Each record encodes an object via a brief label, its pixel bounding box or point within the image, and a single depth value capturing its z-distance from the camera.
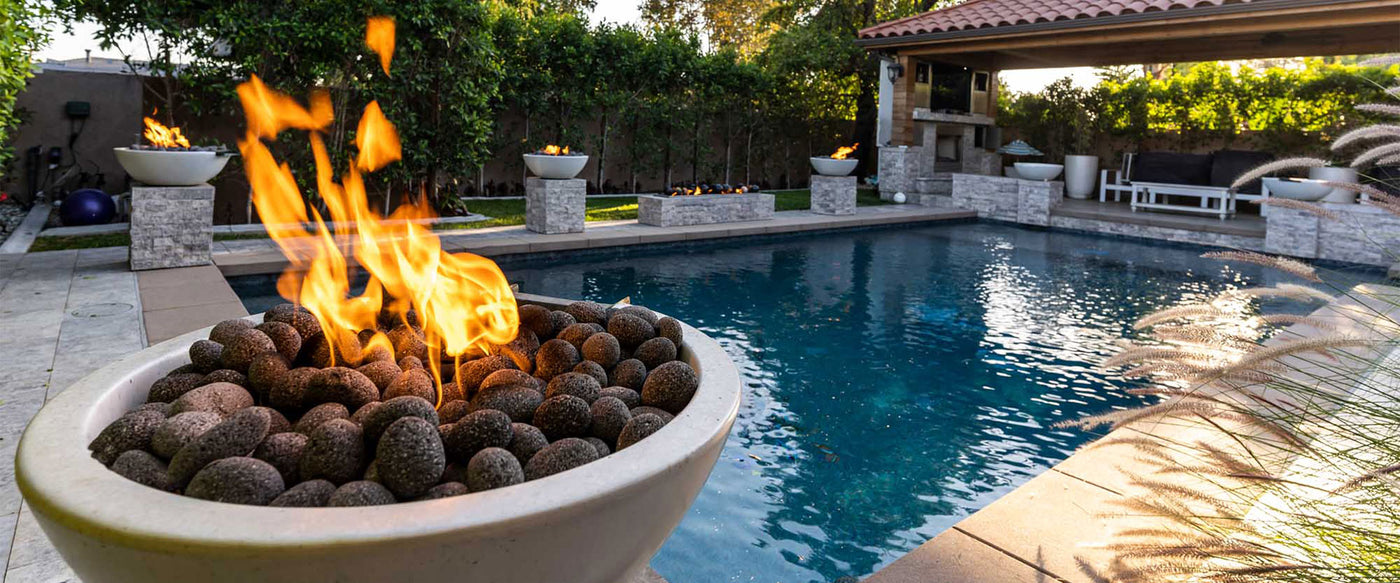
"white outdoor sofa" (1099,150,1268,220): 11.43
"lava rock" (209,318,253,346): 2.02
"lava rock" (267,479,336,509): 1.36
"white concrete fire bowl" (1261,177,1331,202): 9.62
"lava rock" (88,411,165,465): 1.47
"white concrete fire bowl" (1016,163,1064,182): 12.14
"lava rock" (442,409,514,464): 1.58
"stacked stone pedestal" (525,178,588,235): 8.78
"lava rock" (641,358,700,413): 1.91
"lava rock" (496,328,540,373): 2.14
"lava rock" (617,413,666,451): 1.68
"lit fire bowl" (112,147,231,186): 5.90
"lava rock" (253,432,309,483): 1.50
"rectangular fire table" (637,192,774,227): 9.89
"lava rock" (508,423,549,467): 1.63
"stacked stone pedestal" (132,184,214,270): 6.00
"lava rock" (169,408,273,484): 1.43
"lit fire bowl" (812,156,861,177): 11.49
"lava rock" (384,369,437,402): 1.86
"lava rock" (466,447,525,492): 1.45
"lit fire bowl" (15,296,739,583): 1.13
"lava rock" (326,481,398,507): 1.36
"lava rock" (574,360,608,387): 2.07
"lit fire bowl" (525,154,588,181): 8.85
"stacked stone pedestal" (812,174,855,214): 11.59
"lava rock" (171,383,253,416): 1.69
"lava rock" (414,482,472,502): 1.43
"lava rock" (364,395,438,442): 1.57
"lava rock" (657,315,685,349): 2.27
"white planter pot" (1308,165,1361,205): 9.99
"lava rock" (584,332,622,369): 2.16
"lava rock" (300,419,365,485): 1.49
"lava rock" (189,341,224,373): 1.97
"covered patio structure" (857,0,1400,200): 10.26
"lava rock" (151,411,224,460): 1.51
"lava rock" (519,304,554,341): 2.34
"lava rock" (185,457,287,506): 1.32
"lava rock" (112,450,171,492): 1.40
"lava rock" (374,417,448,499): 1.44
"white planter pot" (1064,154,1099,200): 14.27
